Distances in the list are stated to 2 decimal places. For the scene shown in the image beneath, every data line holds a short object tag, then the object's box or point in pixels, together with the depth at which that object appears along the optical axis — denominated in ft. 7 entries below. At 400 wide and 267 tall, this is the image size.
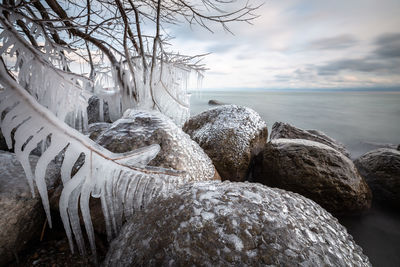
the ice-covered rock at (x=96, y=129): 7.09
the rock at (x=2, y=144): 7.17
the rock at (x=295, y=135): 15.10
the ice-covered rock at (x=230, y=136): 9.71
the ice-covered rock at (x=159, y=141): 5.38
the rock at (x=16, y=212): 4.19
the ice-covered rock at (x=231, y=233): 2.99
